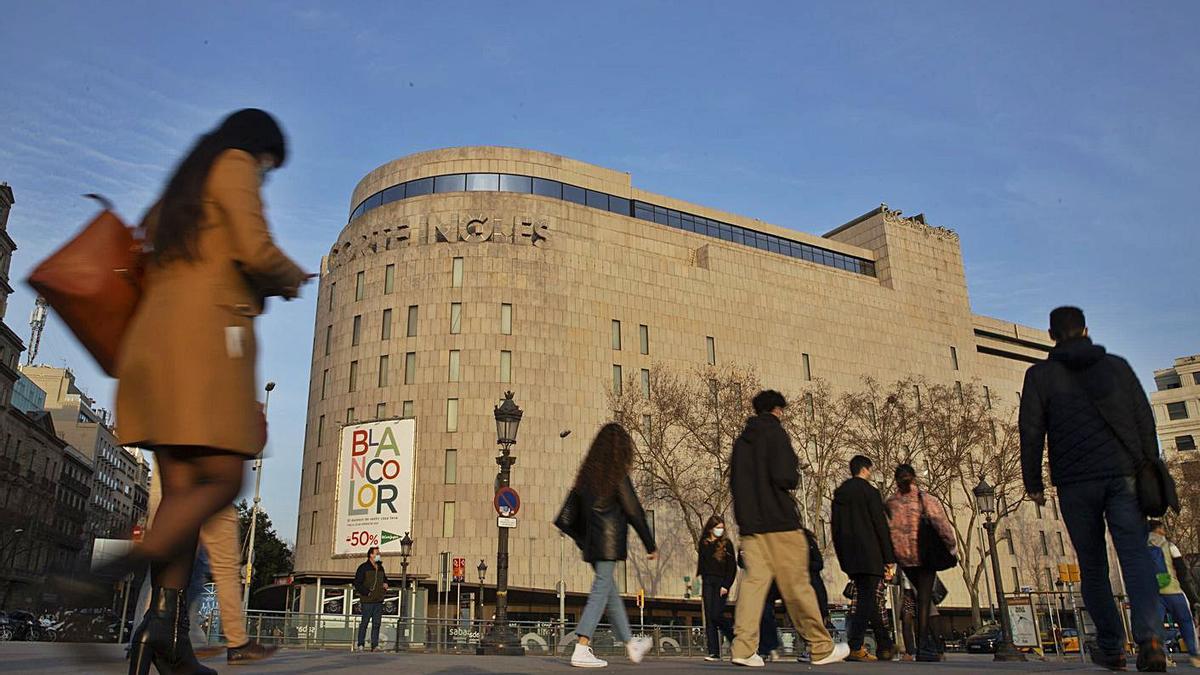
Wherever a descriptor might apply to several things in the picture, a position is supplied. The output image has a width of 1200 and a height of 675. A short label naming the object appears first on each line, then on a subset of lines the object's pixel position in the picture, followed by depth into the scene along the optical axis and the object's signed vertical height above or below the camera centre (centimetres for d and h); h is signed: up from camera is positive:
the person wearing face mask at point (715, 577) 984 +17
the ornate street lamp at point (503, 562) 1722 +70
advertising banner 4194 +531
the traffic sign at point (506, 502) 1572 +164
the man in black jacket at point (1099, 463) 518 +73
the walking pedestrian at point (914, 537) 900 +52
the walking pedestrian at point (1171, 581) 975 +4
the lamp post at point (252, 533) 3999 +327
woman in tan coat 289 +81
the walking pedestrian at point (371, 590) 1452 +13
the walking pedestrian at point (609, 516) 690 +61
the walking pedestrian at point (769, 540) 616 +35
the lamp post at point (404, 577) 3369 +79
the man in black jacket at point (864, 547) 841 +40
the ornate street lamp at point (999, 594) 1552 -17
